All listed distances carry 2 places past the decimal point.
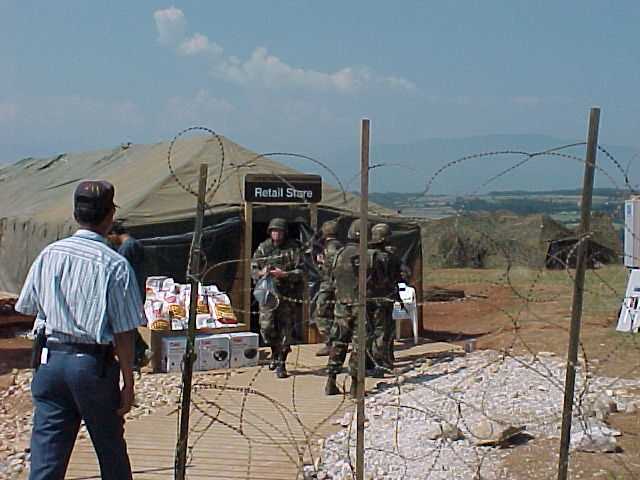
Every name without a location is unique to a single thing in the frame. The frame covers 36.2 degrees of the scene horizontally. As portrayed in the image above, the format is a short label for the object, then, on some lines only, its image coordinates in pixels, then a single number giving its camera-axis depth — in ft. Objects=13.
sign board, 38.75
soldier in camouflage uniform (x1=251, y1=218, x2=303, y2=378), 31.35
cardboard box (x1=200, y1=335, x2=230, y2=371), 33.37
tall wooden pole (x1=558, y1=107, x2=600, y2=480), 13.30
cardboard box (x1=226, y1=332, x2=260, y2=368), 33.94
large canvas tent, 39.37
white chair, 39.16
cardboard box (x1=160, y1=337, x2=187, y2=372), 32.78
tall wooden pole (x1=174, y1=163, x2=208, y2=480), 13.83
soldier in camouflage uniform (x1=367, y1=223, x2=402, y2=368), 29.17
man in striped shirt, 12.31
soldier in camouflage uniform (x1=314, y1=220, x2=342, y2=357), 31.60
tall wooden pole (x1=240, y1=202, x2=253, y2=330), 38.88
